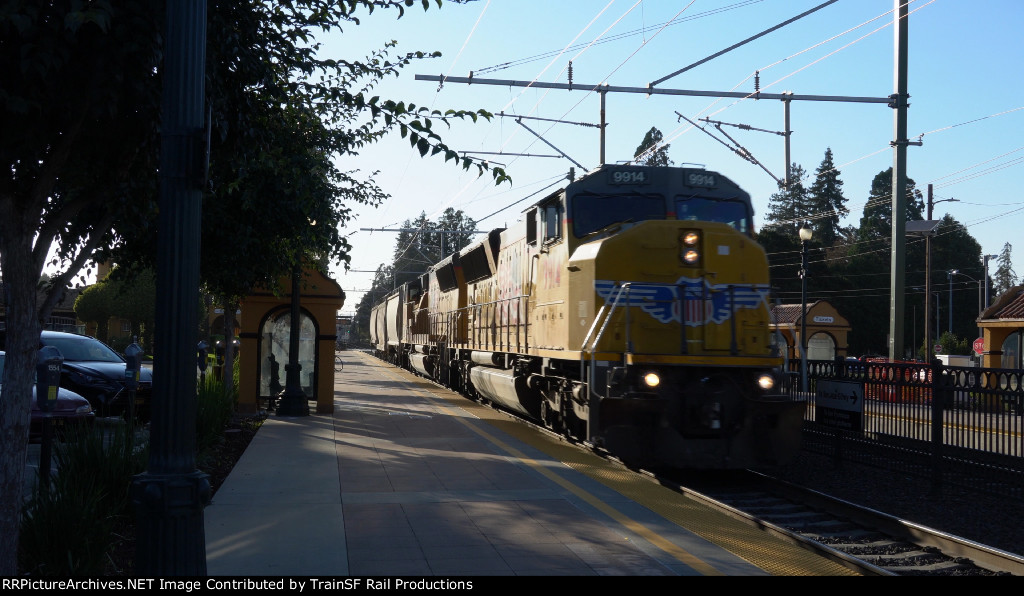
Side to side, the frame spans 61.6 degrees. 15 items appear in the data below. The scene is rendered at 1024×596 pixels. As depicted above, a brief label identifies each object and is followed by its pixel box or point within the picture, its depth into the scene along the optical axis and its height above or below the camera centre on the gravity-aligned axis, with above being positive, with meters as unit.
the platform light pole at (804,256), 22.20 +2.52
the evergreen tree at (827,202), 95.31 +15.15
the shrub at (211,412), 11.38 -1.18
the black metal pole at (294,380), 16.72 -0.98
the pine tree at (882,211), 81.81 +13.44
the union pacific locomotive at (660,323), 10.19 +0.15
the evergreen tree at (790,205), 97.97 +15.28
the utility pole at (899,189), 14.78 +2.63
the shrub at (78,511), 5.73 -1.34
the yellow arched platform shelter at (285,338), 17.58 -0.16
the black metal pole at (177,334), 4.51 -0.03
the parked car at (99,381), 15.61 -0.97
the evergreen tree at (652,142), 64.81 +16.44
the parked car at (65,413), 11.89 -1.20
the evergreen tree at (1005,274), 134.25 +10.45
